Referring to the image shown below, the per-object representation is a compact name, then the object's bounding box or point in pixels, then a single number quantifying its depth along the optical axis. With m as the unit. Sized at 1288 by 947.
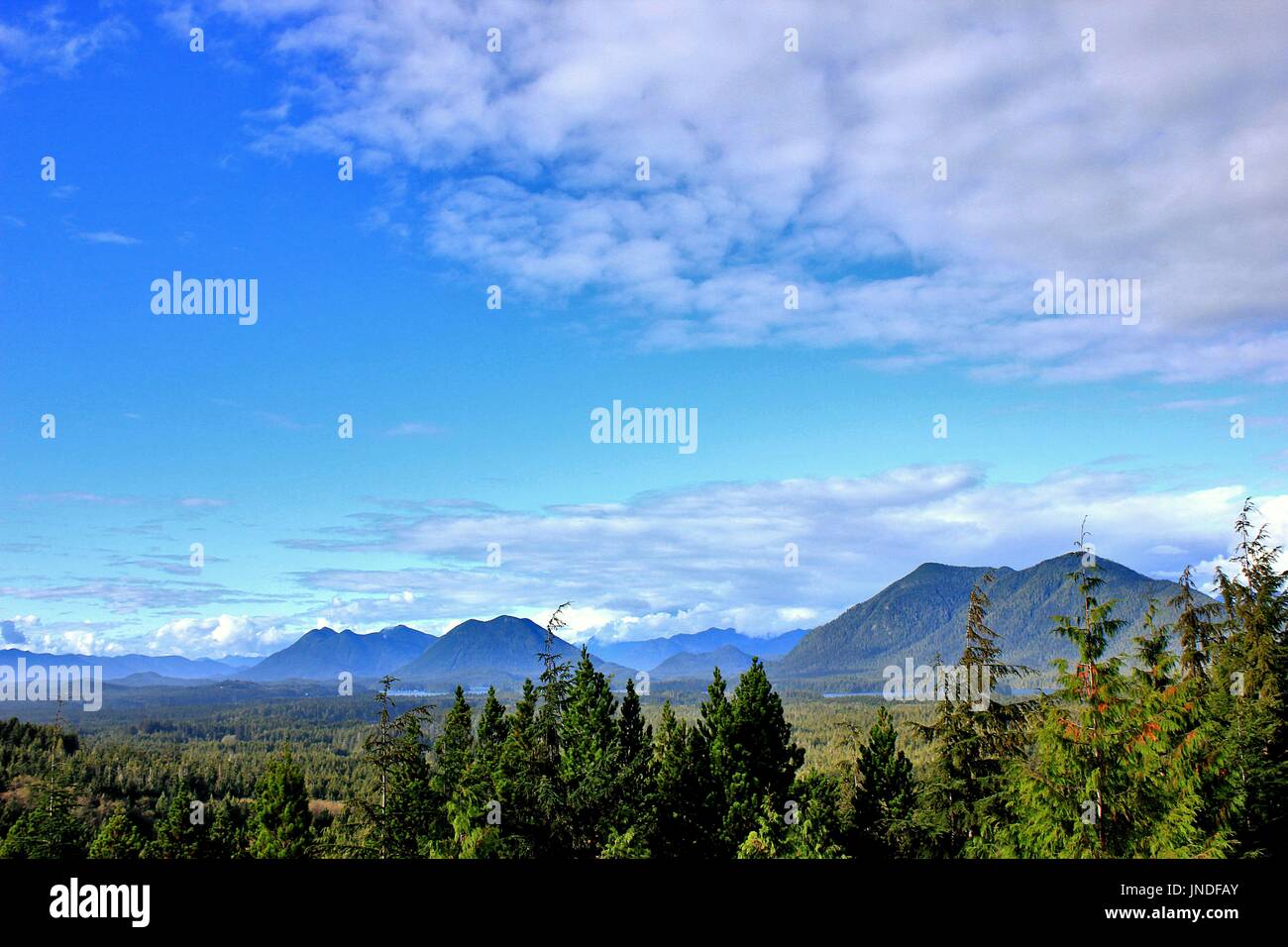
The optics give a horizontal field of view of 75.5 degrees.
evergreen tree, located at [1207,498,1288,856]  31.02
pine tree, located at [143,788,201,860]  52.59
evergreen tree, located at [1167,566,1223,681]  41.09
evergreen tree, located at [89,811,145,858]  54.00
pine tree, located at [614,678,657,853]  36.28
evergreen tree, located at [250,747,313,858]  50.59
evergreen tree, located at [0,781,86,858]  50.56
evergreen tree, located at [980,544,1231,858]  23.36
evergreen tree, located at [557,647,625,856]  36.06
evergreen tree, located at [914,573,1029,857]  37.41
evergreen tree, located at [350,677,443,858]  48.19
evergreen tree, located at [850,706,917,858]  48.47
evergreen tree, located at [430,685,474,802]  58.88
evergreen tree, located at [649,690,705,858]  46.38
